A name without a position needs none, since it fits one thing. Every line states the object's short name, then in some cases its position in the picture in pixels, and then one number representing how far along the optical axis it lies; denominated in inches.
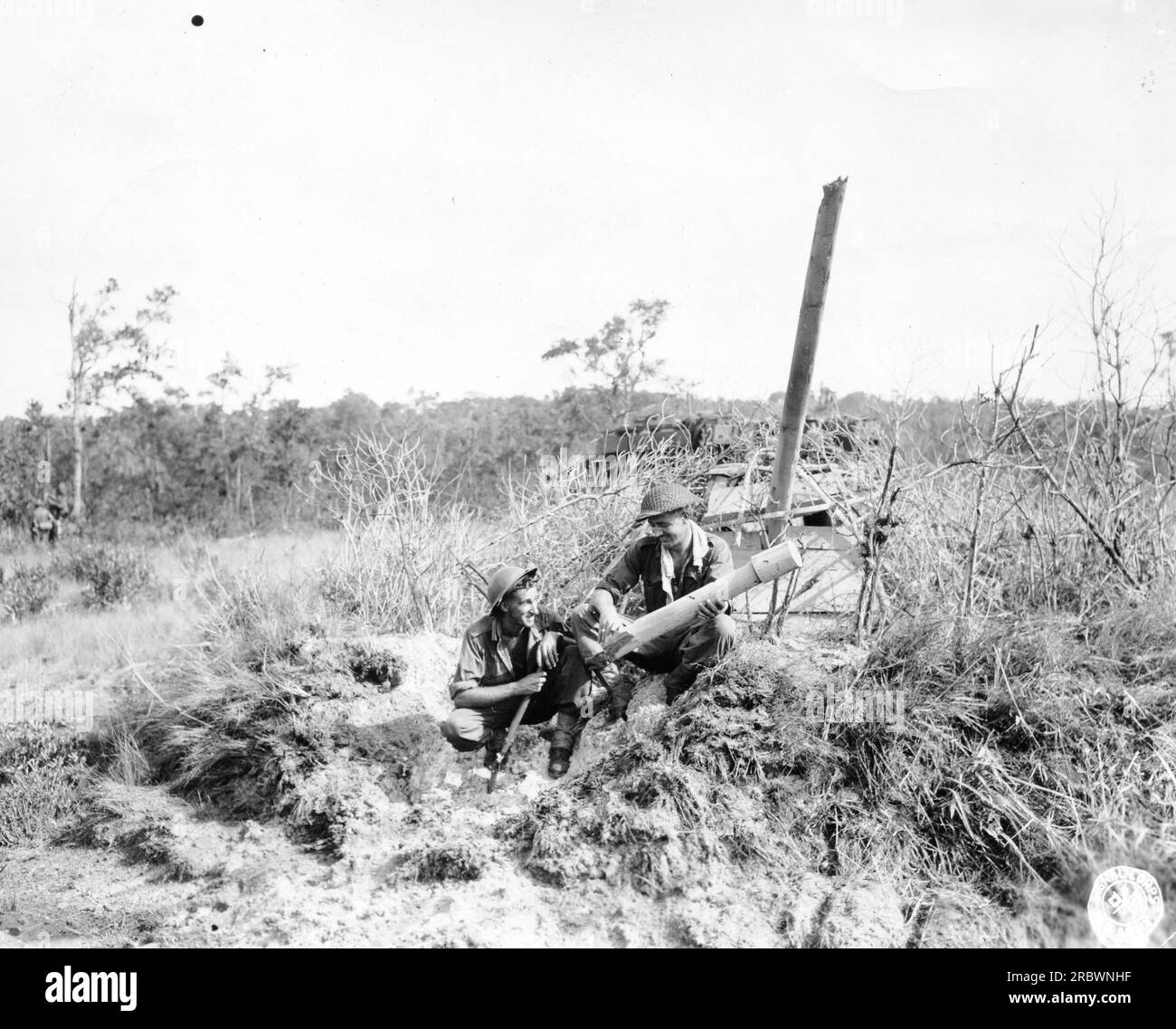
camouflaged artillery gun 226.5
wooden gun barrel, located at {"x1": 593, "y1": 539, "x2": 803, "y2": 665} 183.6
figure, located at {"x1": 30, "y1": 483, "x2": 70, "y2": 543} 518.6
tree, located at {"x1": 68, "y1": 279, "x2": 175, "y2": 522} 592.4
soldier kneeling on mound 189.3
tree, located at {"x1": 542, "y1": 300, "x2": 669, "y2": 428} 534.0
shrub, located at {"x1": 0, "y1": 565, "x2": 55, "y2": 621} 366.6
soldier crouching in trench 191.0
